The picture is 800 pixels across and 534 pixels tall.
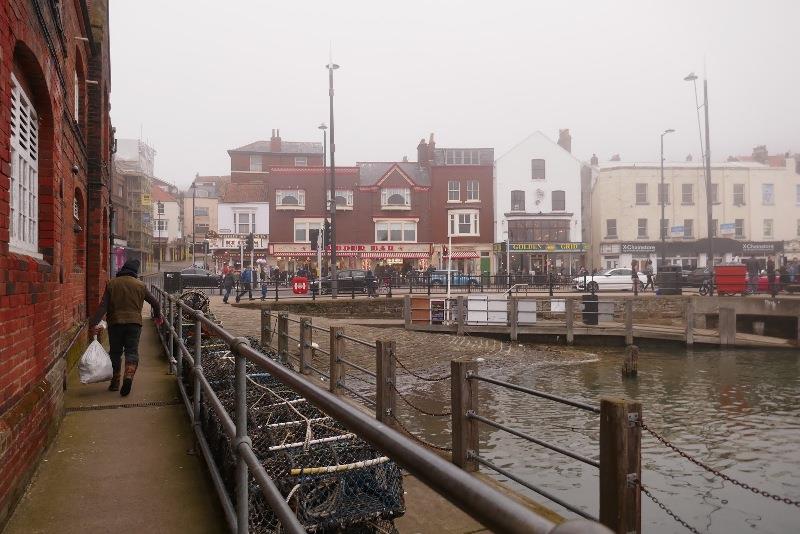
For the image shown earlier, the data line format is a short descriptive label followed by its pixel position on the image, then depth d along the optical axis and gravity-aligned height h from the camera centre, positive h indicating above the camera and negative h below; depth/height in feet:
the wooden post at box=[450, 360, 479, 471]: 20.34 -4.91
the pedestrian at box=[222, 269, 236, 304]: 91.19 -2.24
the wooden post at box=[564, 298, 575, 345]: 77.71 -6.71
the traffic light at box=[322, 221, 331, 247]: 110.93 +6.58
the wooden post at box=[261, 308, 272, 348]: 47.93 -4.72
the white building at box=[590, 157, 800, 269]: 160.86 +14.20
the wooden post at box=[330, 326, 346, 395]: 34.37 -5.51
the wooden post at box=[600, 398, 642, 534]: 13.44 -4.48
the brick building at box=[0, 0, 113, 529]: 13.08 +1.53
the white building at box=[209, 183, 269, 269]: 164.86 +11.90
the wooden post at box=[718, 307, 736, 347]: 76.48 -7.94
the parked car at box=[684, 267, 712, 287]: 105.12 -2.21
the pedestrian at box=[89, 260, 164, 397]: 25.67 -1.98
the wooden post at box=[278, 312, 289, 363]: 41.55 -4.72
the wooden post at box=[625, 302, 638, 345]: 76.28 -7.90
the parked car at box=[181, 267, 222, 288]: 112.98 -2.25
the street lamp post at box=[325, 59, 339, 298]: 91.09 +9.17
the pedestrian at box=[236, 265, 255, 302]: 96.03 -2.20
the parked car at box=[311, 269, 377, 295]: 102.77 -3.13
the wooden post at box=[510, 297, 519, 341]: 79.10 -6.75
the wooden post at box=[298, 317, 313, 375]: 38.78 -4.80
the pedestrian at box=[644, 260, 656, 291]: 107.73 -1.96
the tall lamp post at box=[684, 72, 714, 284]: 99.14 +15.81
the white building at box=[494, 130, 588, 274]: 156.35 +15.79
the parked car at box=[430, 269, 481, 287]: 114.62 -2.50
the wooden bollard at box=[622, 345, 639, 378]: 57.31 -9.33
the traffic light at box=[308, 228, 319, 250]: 102.94 +5.11
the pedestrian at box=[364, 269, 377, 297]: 98.63 -3.12
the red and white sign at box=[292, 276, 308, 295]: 96.14 -2.96
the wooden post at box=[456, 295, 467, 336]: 78.43 -6.41
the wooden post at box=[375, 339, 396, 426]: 26.73 -5.16
